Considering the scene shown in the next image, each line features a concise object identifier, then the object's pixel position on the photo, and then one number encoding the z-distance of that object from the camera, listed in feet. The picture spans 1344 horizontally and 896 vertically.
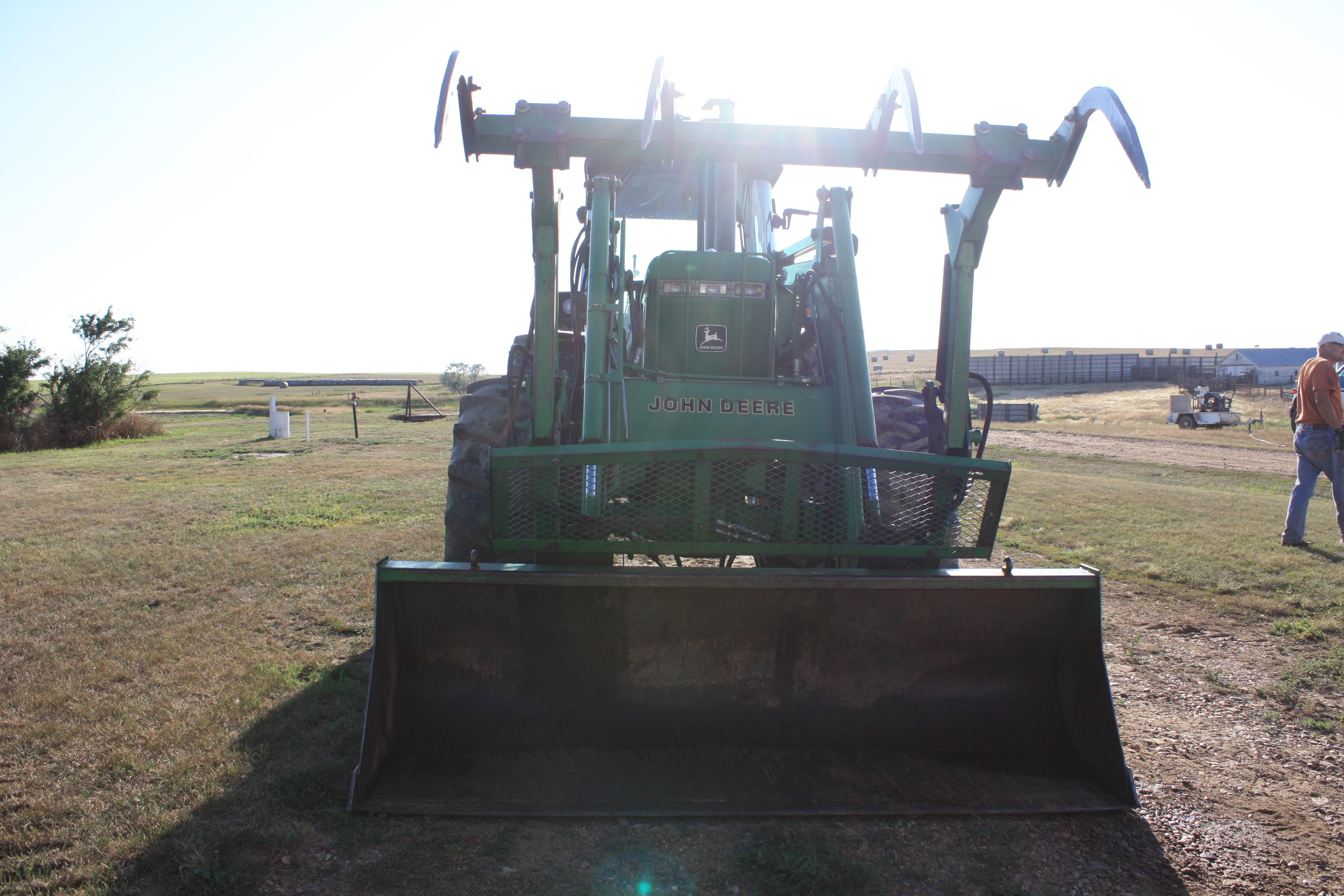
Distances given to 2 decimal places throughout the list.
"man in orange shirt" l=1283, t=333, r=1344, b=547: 23.58
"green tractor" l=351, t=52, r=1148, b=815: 10.23
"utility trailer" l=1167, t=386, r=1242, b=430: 96.27
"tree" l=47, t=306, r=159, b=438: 64.80
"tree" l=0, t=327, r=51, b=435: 62.18
